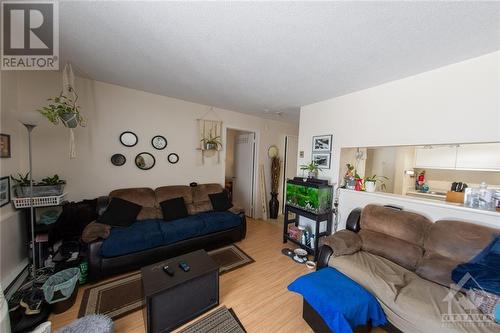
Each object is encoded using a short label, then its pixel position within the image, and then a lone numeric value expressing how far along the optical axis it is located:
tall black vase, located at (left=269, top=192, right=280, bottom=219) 4.35
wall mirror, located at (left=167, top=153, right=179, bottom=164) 3.23
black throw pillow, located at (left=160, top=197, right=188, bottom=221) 2.69
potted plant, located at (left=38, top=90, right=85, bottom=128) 1.82
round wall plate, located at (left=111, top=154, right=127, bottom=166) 2.74
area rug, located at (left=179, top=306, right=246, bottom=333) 1.47
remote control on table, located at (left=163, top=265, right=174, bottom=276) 1.54
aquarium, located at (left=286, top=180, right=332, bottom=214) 2.62
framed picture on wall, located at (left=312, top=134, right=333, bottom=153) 2.80
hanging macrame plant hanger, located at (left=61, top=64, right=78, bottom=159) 1.92
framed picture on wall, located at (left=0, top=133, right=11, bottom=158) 1.76
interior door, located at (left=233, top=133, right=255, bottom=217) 4.32
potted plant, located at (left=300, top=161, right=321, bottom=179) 2.97
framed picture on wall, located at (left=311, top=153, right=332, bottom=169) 2.83
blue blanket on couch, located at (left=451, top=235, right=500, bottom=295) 1.31
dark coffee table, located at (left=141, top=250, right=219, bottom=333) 1.39
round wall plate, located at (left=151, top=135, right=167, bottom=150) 3.07
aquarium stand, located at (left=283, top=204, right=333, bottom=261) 2.56
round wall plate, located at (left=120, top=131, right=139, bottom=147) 2.79
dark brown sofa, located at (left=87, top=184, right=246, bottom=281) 1.96
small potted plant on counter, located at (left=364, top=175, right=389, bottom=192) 2.43
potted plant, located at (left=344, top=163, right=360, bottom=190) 2.62
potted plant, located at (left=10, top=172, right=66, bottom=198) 1.95
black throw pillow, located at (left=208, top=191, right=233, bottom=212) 3.16
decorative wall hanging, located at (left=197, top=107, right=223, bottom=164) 3.52
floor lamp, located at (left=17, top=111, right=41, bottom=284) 1.65
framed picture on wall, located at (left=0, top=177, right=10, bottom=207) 1.74
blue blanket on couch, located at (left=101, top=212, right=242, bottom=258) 2.02
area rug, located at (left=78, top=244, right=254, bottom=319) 1.63
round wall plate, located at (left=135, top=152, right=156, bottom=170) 2.94
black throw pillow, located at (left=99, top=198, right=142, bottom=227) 2.29
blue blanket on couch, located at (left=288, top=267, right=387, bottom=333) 1.25
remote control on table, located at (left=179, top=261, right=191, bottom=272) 1.61
